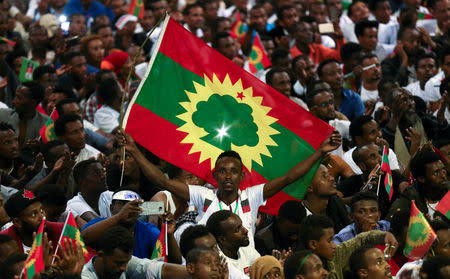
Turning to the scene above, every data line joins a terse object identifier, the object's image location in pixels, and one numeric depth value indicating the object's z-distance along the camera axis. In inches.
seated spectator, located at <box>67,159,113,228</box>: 729.6
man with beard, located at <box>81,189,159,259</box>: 641.6
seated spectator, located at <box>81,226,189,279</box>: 593.0
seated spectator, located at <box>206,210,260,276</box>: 634.8
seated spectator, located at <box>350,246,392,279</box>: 604.7
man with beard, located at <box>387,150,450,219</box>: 750.5
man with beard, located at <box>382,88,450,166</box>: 852.6
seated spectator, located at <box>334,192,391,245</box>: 693.3
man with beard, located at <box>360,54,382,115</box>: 1031.6
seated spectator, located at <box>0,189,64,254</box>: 651.5
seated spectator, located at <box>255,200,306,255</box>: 712.4
